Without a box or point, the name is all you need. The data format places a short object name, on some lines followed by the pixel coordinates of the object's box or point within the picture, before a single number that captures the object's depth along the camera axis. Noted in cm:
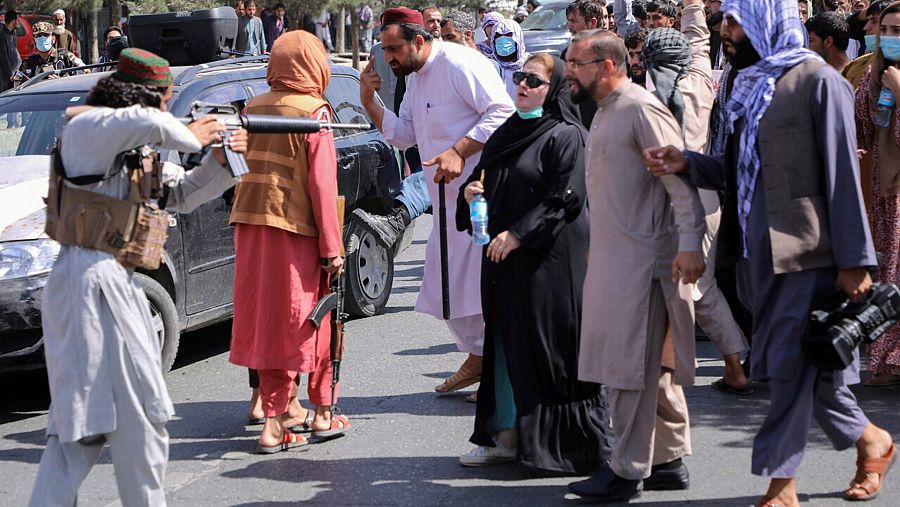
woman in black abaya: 550
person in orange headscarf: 610
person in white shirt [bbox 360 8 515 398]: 682
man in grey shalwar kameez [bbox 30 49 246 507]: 440
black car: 657
